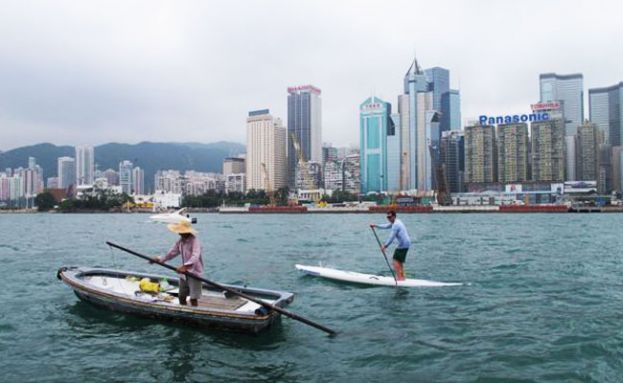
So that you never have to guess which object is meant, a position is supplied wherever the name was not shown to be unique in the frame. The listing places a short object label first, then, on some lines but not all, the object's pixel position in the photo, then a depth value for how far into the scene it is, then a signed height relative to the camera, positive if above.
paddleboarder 15.98 -1.40
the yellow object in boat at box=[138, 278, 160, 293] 12.98 -2.31
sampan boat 10.73 -2.50
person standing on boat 10.94 -1.35
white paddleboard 16.40 -2.87
